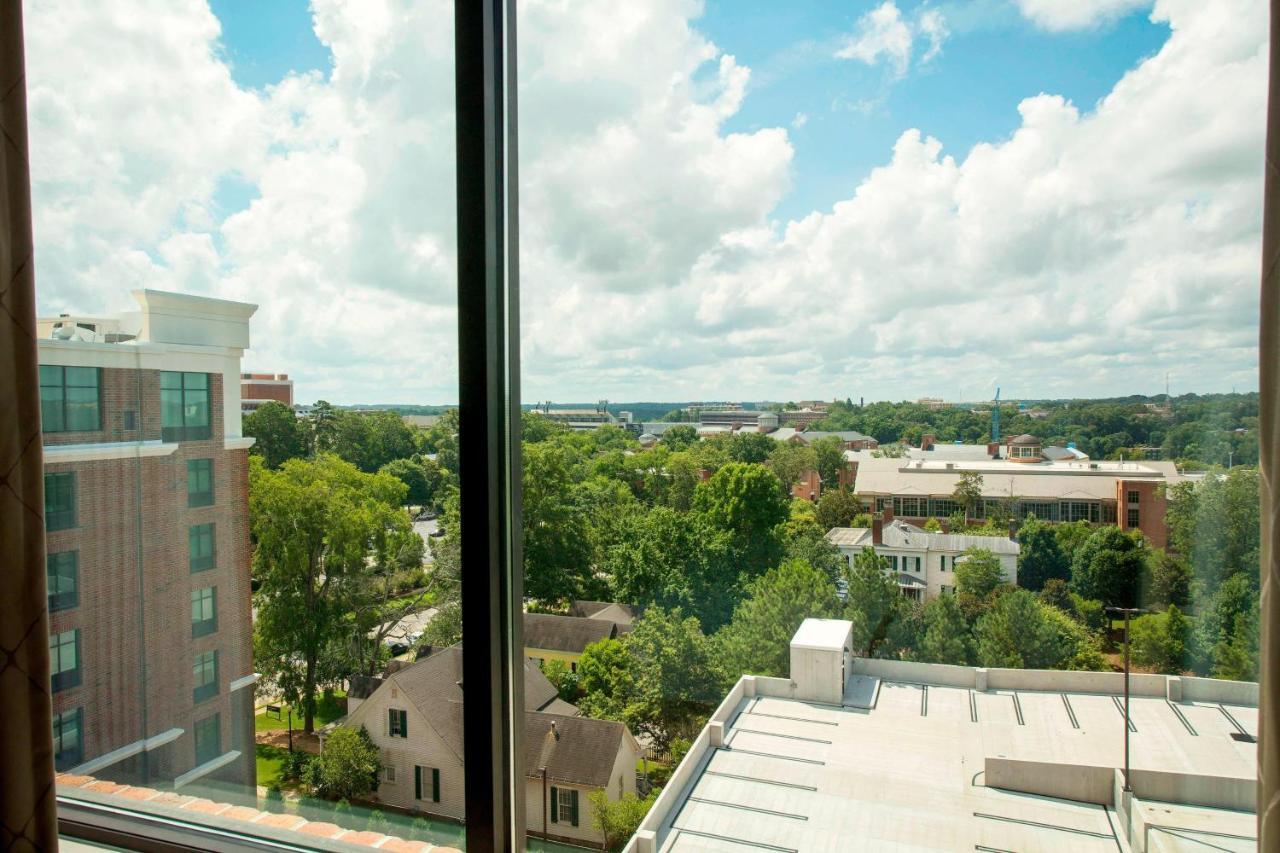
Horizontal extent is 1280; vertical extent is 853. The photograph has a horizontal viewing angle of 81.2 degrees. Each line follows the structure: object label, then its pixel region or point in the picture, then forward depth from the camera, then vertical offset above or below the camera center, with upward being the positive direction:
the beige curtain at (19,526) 1.28 -0.20
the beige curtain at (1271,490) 0.84 -0.11
